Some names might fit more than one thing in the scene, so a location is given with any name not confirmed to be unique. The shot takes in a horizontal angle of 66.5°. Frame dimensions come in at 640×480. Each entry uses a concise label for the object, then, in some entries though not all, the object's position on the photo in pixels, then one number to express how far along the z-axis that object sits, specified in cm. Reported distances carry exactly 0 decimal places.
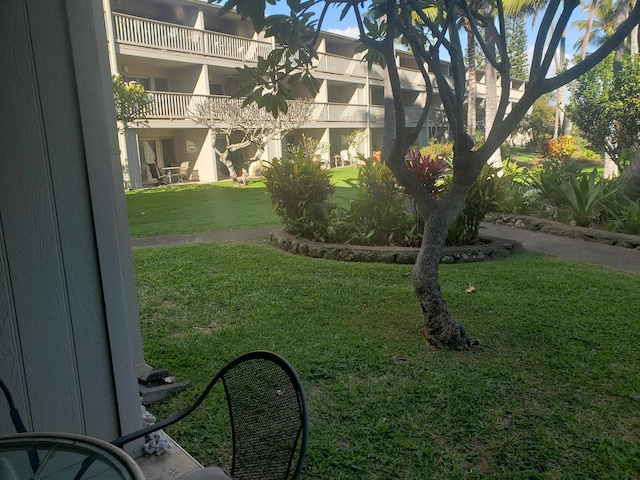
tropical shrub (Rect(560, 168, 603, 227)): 787
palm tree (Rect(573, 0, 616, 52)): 3067
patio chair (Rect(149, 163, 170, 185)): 1784
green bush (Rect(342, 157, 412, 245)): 725
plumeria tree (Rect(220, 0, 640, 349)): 333
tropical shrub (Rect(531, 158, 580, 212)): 889
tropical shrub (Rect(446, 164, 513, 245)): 693
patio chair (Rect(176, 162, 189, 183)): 1870
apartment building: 1590
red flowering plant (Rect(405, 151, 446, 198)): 686
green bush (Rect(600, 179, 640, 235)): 727
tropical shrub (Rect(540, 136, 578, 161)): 1655
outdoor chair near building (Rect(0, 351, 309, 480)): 146
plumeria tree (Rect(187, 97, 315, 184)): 1703
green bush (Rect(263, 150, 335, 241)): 770
